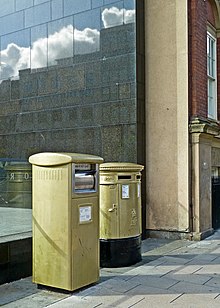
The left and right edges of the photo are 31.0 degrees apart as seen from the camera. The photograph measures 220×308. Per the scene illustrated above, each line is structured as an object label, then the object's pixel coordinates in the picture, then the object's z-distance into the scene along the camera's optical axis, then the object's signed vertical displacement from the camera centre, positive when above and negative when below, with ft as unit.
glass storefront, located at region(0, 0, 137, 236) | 29.40 +7.64
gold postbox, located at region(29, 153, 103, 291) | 16.42 -2.20
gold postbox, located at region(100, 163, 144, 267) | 20.97 -2.51
